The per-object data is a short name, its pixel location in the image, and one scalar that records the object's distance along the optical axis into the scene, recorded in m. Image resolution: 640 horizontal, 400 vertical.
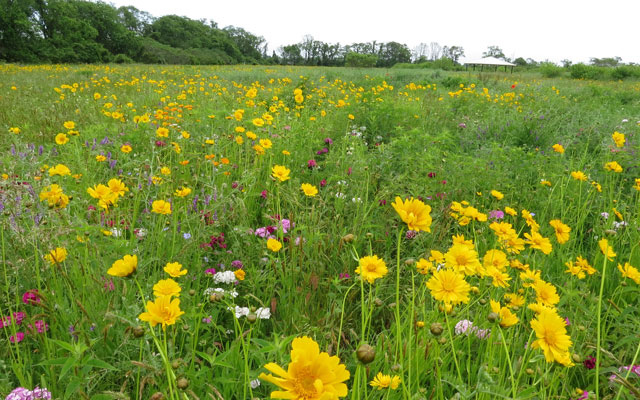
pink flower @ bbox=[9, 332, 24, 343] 1.05
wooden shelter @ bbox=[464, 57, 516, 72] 38.87
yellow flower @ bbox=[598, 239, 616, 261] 1.14
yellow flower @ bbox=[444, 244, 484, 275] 0.89
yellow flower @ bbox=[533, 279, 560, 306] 0.97
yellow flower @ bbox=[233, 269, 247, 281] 1.33
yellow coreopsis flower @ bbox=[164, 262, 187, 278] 1.03
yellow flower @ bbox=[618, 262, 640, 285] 1.19
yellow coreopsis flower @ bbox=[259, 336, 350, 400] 0.51
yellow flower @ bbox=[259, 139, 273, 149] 2.23
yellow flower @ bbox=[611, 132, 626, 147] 2.07
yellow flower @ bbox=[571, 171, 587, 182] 1.92
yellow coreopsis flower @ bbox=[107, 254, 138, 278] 0.83
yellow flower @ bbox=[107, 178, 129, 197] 1.37
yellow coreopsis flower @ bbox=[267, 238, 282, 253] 1.33
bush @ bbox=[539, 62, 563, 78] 22.08
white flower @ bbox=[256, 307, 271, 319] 1.19
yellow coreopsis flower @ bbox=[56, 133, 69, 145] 2.20
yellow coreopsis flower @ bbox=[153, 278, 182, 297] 0.83
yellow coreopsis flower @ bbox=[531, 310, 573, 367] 0.73
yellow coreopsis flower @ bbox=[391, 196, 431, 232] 0.79
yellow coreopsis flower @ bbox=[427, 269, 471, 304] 0.85
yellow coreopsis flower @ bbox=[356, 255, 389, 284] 0.88
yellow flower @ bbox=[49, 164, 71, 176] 1.49
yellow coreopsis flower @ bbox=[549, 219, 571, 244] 1.26
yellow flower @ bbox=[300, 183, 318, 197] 1.77
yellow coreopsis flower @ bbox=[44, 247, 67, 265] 1.12
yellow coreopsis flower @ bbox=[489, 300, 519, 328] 0.84
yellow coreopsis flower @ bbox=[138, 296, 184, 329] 0.73
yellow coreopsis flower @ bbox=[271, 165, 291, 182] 1.69
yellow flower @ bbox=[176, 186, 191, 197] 1.57
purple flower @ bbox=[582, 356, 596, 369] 1.15
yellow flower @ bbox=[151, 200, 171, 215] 1.29
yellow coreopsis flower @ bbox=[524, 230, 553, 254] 1.22
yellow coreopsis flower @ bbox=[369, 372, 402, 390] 0.82
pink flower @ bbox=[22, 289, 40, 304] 1.13
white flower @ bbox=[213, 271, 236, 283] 1.31
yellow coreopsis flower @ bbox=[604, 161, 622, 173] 1.87
